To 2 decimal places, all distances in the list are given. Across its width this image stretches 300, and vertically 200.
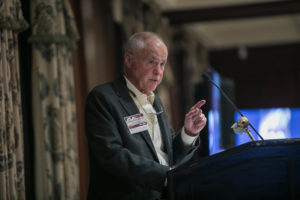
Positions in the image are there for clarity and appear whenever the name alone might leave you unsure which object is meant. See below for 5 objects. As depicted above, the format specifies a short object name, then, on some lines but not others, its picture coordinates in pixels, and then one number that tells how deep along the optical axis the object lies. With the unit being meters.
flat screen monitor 8.63
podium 5.47
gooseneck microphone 5.83
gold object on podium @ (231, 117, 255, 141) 5.76
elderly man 5.59
